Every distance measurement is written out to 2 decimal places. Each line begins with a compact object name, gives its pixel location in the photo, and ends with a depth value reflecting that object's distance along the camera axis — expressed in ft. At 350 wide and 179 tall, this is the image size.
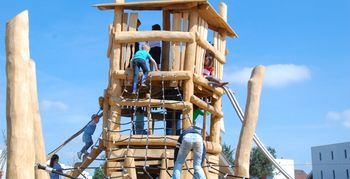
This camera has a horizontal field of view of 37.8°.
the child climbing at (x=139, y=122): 38.86
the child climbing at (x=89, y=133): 41.91
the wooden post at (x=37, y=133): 26.35
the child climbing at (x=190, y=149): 28.27
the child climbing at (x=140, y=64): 36.63
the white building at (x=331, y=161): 195.72
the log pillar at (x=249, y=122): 27.17
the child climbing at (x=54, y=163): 33.19
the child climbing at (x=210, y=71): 40.24
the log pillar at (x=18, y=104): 21.33
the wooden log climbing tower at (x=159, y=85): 36.73
